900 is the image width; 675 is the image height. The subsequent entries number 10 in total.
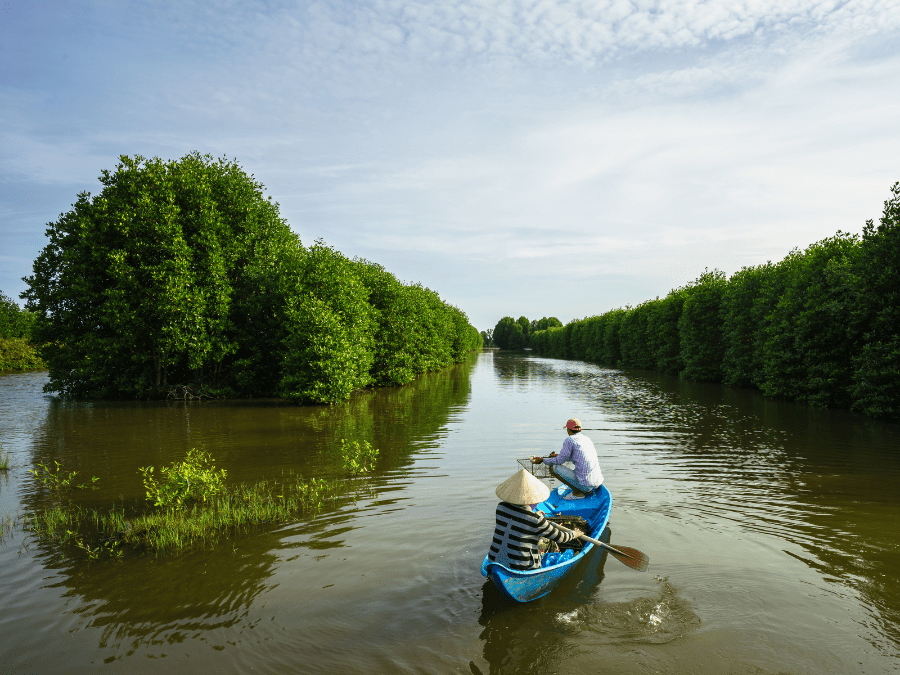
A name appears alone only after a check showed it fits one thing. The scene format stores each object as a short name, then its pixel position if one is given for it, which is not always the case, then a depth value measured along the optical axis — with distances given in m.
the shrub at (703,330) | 46.31
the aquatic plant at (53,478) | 12.39
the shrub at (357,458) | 13.83
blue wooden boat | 6.42
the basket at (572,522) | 8.72
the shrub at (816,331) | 26.53
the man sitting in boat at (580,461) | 9.10
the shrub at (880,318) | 22.36
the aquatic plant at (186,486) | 10.90
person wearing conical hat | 6.73
